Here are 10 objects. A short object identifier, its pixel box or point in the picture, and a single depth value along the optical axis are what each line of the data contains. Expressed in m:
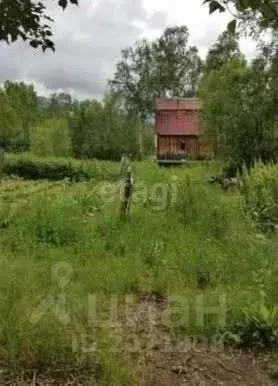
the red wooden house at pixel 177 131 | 35.19
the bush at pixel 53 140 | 36.88
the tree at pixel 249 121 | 19.09
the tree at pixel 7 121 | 34.28
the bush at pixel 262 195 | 8.87
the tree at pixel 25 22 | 2.60
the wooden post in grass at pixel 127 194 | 8.51
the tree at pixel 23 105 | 43.38
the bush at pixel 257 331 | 4.04
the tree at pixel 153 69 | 44.59
